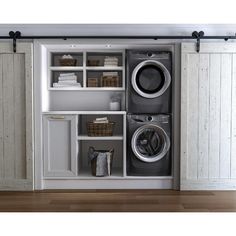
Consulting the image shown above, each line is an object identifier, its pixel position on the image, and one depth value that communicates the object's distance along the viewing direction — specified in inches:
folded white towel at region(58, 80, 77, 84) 181.0
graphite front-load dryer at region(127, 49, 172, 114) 166.7
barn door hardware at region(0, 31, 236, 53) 161.9
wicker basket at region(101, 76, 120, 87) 180.7
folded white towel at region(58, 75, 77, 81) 181.8
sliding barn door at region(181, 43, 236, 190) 162.2
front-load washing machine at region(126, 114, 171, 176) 167.6
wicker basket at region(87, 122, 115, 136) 172.2
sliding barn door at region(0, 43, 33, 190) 163.0
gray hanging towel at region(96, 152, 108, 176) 169.3
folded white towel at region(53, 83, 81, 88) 180.9
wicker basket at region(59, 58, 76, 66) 179.8
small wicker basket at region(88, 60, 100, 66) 181.2
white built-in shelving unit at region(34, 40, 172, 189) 166.2
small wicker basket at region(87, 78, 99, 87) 182.4
